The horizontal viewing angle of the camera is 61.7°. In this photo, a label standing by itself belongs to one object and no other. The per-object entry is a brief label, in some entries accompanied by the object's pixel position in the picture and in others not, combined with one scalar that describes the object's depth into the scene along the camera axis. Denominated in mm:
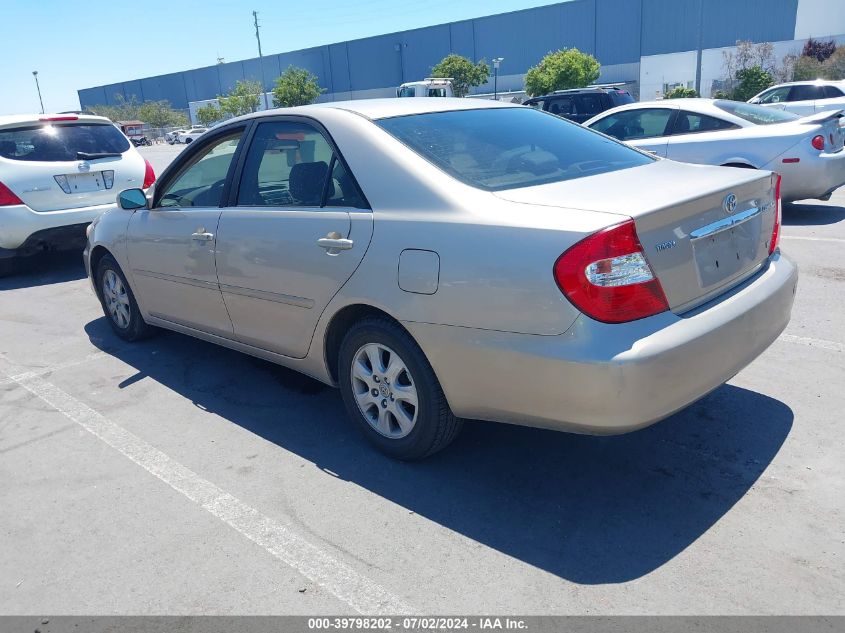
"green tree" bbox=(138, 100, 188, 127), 85688
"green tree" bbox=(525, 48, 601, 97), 49562
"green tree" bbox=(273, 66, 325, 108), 68312
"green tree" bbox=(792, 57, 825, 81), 36688
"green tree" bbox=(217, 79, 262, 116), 69125
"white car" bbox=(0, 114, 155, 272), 7598
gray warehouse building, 55750
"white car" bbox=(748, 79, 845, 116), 15922
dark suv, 14430
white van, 38125
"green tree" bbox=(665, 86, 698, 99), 38250
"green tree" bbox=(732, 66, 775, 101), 34188
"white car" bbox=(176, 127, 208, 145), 58103
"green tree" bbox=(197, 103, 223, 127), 75750
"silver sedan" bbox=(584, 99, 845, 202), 8188
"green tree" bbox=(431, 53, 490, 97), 61469
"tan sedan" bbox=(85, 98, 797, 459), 2664
